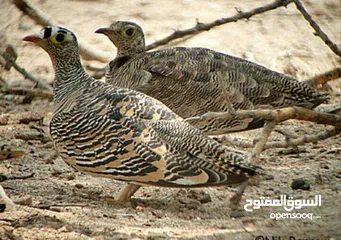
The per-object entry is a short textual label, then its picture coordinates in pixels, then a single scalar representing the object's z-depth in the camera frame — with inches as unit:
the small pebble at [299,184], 408.8
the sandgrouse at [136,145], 353.1
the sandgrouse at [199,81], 490.9
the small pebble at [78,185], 413.7
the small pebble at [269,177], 433.4
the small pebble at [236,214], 363.9
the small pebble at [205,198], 390.9
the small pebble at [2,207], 341.0
